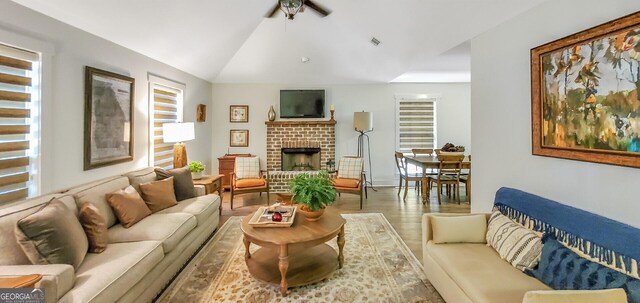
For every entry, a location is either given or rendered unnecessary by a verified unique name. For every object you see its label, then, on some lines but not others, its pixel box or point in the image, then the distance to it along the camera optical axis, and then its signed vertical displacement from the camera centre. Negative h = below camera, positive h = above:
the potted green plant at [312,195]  2.68 -0.38
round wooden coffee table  2.32 -0.93
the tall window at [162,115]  4.18 +0.61
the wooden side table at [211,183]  4.10 -0.42
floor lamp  6.21 +0.70
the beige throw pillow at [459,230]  2.39 -0.64
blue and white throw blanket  1.49 -0.46
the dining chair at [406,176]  5.46 -0.44
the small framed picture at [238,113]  6.56 +0.93
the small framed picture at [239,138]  6.56 +0.37
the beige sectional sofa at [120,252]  1.61 -0.71
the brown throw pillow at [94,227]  2.15 -0.55
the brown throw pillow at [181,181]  3.54 -0.34
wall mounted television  6.48 +1.14
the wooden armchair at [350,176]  4.97 -0.41
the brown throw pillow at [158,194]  3.07 -0.43
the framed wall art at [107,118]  2.89 +0.40
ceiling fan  3.50 +1.85
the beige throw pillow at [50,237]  1.72 -0.51
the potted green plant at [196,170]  4.34 -0.23
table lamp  4.07 +0.26
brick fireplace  6.52 +0.25
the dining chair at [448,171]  5.00 -0.32
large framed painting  1.63 +0.38
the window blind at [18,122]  2.19 +0.26
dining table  5.07 -0.22
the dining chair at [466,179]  5.16 -0.46
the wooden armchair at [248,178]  4.93 -0.43
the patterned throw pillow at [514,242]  1.90 -0.63
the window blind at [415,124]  6.84 +0.71
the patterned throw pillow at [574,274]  1.41 -0.65
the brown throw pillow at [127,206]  2.63 -0.48
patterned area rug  2.32 -1.12
